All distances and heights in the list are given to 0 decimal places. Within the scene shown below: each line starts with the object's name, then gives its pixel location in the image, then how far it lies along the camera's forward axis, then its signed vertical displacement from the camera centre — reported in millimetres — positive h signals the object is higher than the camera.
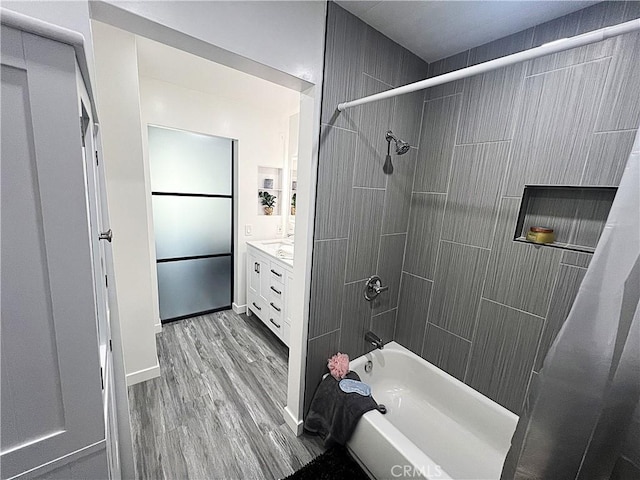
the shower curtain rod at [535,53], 711 +487
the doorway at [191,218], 2727 -381
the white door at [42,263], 468 -174
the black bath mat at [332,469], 1458 -1561
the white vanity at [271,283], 2451 -959
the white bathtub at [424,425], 1282 -1383
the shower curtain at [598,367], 679 -421
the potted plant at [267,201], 3273 -142
